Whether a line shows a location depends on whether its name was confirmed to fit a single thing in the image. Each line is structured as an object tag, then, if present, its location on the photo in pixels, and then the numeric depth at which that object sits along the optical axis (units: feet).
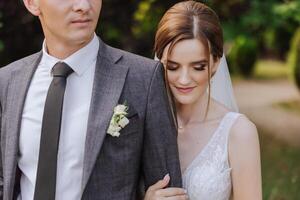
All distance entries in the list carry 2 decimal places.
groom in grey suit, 7.88
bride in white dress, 9.12
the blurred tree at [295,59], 46.03
